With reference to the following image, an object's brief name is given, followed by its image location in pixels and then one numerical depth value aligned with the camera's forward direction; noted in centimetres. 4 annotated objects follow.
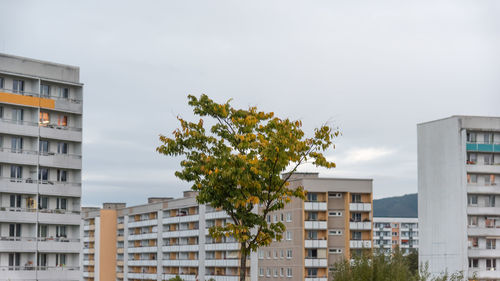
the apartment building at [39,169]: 8075
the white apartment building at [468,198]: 10219
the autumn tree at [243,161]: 3738
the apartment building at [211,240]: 11550
